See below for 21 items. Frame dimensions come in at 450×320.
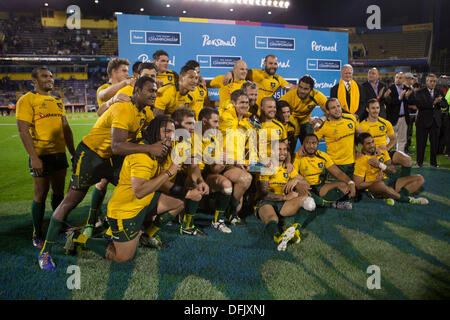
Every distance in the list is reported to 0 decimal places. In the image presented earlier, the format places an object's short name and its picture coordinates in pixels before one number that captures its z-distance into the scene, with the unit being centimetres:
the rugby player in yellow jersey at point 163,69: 459
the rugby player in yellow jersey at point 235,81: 489
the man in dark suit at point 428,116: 698
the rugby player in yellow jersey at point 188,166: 334
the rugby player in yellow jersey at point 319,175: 434
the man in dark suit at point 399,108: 744
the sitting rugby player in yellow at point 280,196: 339
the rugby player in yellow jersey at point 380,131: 500
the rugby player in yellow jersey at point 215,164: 371
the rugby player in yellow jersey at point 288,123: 460
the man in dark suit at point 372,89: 660
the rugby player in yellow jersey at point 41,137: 313
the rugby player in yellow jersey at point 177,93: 384
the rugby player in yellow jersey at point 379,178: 463
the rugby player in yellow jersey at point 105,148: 275
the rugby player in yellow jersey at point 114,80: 358
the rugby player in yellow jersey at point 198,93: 436
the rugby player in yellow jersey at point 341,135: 473
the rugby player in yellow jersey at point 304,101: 490
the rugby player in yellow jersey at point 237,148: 386
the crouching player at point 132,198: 273
